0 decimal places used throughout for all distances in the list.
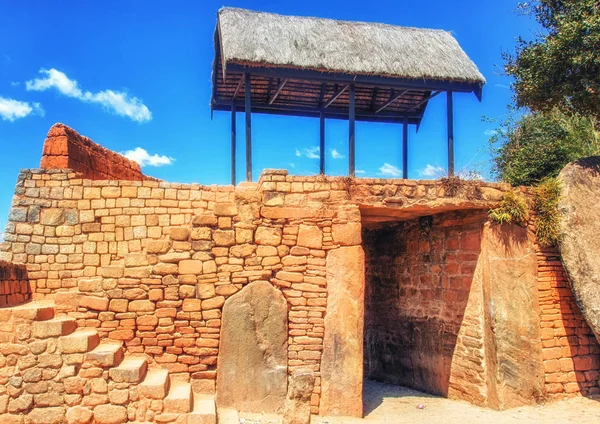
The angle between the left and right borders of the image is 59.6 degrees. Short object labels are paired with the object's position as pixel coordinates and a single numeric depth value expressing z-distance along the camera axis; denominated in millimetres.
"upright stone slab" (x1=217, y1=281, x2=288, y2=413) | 6715
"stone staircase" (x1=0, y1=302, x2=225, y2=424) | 5820
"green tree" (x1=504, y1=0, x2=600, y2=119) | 8594
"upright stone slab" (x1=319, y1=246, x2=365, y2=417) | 6867
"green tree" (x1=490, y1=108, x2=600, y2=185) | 11922
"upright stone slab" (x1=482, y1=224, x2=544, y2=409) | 7543
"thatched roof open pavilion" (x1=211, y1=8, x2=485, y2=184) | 9148
